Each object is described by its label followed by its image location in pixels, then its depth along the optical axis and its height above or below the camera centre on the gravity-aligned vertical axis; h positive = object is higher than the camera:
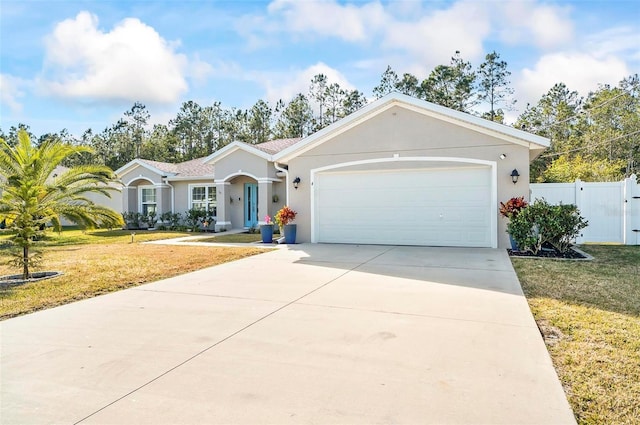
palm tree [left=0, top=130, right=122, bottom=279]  7.65 +0.30
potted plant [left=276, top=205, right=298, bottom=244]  13.32 -0.61
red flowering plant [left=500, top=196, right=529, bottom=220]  10.59 -0.06
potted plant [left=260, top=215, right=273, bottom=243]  13.62 -0.93
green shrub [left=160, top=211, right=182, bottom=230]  21.02 -0.67
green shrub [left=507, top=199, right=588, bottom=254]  9.70 -0.53
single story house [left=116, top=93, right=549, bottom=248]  11.32 +0.93
